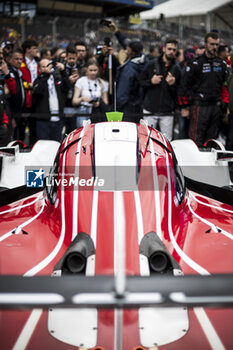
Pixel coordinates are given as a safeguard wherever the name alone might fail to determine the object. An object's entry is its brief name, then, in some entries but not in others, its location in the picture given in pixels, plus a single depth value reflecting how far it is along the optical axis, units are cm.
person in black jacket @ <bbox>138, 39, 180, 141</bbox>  606
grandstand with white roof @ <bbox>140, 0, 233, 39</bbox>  3176
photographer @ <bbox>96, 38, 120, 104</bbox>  713
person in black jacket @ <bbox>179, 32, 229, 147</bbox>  586
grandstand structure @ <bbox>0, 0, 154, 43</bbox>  2441
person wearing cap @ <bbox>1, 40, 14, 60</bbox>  657
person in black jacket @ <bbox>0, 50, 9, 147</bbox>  514
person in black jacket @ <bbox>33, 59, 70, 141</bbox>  591
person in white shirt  613
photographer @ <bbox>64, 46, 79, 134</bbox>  629
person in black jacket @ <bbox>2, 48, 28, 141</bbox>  604
